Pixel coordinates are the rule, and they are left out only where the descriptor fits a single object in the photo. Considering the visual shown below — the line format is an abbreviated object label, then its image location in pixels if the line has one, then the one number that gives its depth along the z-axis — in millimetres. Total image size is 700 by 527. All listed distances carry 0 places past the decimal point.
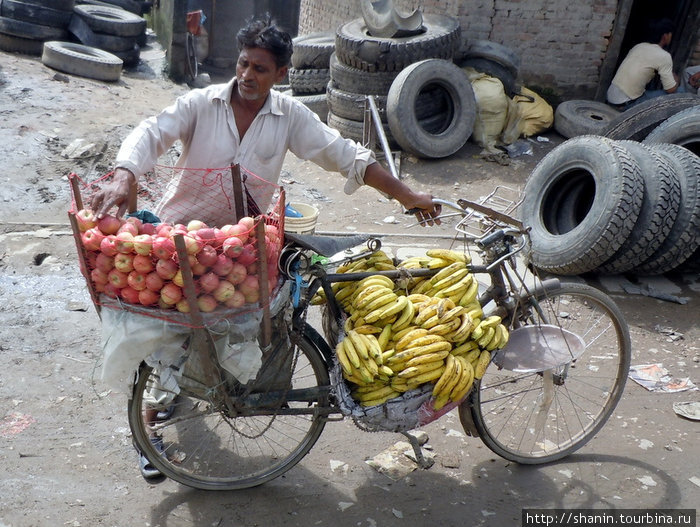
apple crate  2391
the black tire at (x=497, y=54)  8703
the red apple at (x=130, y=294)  2473
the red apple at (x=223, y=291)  2488
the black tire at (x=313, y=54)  9453
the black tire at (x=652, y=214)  5004
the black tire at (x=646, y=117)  6574
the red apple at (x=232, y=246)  2451
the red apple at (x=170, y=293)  2438
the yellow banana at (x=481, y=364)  2938
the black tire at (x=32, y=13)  10502
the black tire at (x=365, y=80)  8367
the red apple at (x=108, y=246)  2371
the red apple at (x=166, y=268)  2391
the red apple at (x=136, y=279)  2414
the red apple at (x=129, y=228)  2438
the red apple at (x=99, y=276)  2467
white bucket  4977
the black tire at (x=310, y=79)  9492
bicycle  2949
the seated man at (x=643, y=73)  8367
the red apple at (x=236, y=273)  2492
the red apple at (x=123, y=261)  2381
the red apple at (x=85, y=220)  2437
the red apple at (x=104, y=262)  2418
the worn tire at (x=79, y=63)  9898
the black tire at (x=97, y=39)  11227
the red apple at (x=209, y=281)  2451
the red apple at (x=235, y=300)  2543
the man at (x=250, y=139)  3135
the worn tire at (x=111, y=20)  11382
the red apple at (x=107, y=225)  2457
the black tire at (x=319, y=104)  9234
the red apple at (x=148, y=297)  2449
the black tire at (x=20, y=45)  10452
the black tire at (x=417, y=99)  7863
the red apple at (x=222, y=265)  2453
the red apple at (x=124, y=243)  2357
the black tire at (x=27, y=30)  10352
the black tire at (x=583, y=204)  4980
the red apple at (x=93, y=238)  2406
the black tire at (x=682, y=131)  5930
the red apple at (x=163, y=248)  2379
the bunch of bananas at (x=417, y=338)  2787
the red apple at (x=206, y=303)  2484
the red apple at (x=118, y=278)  2441
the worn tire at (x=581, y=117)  8320
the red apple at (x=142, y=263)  2387
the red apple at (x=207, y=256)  2418
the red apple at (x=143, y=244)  2347
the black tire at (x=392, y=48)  8188
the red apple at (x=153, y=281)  2418
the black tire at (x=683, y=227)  5059
